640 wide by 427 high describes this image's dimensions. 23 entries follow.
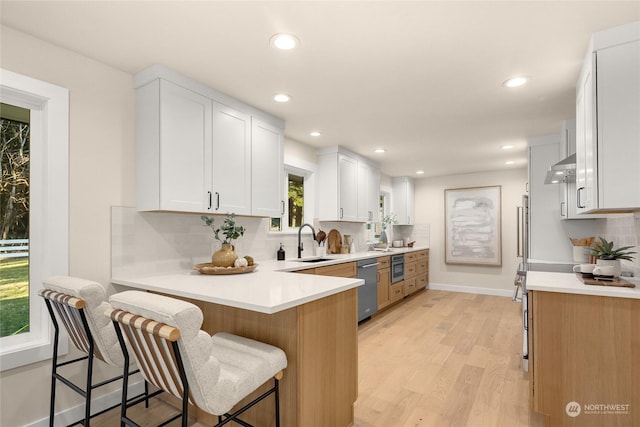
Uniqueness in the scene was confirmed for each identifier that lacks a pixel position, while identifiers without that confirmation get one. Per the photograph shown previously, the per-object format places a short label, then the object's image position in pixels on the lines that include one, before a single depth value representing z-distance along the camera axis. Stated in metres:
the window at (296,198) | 4.14
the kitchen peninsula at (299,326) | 1.69
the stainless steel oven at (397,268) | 5.11
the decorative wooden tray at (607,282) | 1.95
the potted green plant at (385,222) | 6.02
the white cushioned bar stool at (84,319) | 1.61
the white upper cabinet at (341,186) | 4.43
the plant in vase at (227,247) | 2.57
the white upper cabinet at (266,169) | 3.10
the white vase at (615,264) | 2.08
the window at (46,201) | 2.01
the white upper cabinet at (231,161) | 2.72
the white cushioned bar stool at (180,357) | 1.21
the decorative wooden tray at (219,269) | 2.46
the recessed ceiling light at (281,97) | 2.84
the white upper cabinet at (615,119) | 1.76
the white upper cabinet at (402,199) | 6.75
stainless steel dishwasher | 4.17
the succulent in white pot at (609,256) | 2.09
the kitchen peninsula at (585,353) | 1.79
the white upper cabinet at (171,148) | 2.33
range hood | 2.50
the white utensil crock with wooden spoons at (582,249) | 3.11
